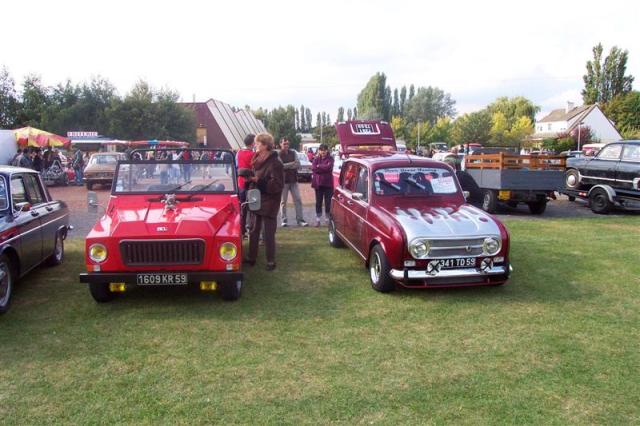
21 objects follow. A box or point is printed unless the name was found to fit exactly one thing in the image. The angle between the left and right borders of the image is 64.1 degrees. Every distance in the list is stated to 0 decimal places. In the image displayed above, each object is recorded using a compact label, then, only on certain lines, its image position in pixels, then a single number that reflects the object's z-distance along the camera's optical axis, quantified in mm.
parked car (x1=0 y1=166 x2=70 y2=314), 5625
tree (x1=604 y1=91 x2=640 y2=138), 57025
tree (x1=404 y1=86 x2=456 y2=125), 95688
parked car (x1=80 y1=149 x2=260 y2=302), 5410
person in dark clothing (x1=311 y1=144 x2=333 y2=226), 10797
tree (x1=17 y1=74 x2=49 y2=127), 39344
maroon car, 6027
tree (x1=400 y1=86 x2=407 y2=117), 100288
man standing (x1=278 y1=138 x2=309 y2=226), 10125
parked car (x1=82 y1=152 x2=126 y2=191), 19969
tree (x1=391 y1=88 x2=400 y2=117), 96150
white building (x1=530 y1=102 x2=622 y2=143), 61656
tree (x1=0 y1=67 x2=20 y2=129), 38938
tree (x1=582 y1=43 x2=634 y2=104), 61031
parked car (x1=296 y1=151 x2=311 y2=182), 24391
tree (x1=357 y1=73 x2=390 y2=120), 88688
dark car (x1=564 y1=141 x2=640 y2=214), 13188
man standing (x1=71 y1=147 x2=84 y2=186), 23427
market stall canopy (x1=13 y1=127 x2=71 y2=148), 23906
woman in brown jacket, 7250
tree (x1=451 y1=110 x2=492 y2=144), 56812
